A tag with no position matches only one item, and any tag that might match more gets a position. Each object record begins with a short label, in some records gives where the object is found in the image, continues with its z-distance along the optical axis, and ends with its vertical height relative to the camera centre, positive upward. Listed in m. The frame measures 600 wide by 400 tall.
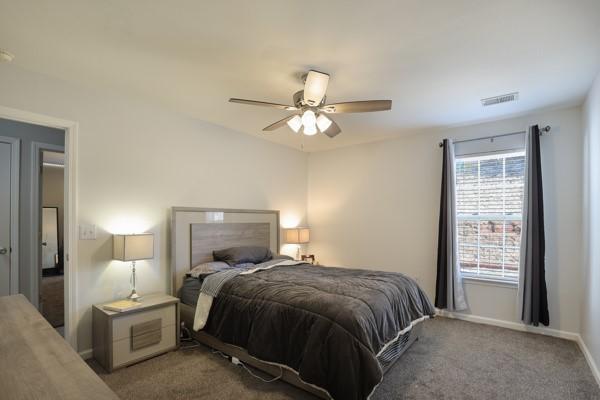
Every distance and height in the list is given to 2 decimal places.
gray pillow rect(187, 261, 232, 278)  3.33 -0.75
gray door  3.33 -0.20
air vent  3.06 +1.04
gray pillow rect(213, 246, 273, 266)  3.71 -0.67
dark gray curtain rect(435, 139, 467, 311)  3.91 -0.62
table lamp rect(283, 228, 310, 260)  4.94 -0.56
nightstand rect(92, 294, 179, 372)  2.63 -1.19
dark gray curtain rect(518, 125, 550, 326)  3.37 -0.49
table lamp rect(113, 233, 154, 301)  2.83 -0.45
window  3.72 -0.14
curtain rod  3.46 +0.80
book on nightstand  2.71 -0.96
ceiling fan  2.35 +0.77
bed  2.00 -0.91
